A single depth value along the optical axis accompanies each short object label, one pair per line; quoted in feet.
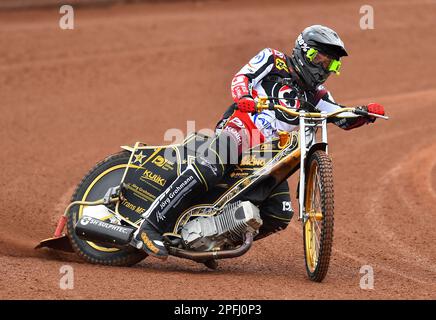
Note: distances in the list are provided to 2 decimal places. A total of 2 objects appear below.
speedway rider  51.70
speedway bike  49.67
